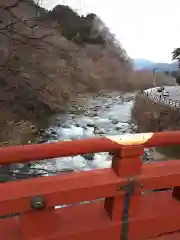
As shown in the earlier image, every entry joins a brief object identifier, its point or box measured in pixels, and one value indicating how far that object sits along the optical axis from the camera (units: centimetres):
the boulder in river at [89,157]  894
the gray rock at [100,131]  1246
